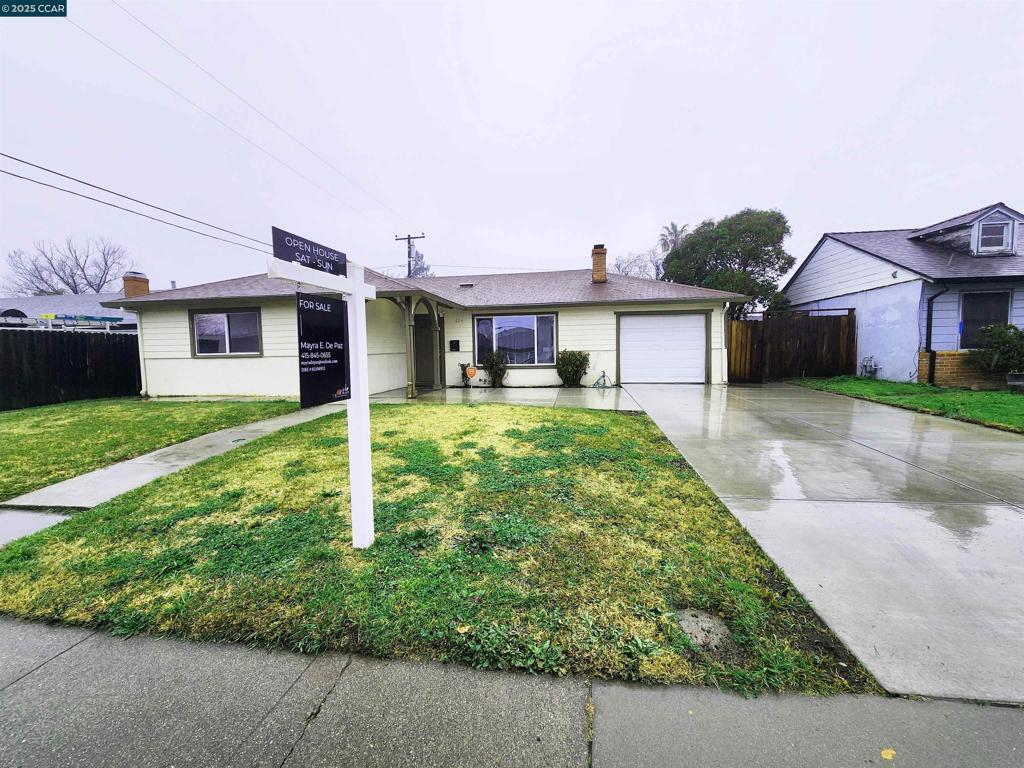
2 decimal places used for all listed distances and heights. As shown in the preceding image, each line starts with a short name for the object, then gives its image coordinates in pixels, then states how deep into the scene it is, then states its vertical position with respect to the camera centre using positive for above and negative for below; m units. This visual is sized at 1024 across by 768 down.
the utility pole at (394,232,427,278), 24.77 +6.52
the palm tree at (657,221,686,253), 34.69 +9.24
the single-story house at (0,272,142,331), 17.64 +2.61
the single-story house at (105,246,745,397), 10.62 +0.62
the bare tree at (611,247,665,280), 36.56 +7.39
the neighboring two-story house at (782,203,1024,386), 10.84 +1.39
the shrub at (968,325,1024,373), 9.80 -0.13
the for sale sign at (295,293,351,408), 2.36 +0.04
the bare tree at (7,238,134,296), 33.41 +7.29
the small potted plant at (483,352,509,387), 12.60 -0.38
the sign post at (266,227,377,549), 2.68 -0.18
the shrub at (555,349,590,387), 12.28 -0.39
